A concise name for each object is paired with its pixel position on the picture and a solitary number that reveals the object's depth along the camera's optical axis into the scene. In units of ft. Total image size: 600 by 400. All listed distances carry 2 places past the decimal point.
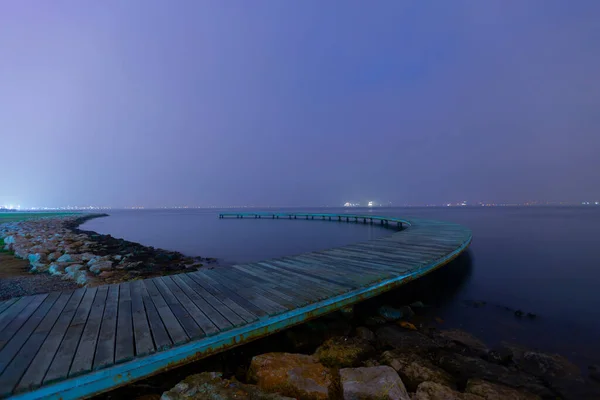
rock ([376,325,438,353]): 14.92
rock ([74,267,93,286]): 24.36
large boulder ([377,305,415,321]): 18.84
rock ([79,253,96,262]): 33.79
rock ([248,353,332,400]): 10.20
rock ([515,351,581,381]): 13.26
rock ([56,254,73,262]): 31.57
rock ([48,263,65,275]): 27.68
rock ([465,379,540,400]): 10.75
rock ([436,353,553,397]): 12.14
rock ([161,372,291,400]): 9.30
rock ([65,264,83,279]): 26.27
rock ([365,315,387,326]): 18.03
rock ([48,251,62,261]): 34.56
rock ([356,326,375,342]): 15.53
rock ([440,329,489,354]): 15.61
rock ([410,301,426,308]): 21.97
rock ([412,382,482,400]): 10.11
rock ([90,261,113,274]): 28.67
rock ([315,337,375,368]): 12.80
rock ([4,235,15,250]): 45.04
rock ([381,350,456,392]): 11.65
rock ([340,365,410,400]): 9.63
